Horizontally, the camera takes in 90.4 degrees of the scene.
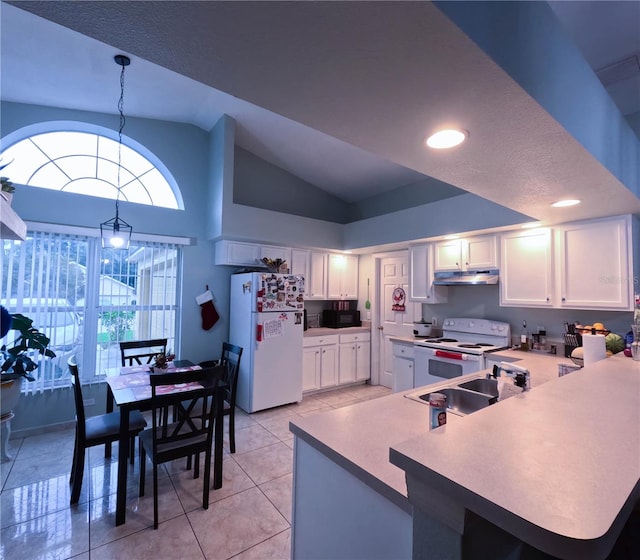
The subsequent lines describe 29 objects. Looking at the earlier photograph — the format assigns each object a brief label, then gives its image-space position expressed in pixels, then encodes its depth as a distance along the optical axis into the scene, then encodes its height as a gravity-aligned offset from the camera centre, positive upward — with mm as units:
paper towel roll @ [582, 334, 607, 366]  2139 -369
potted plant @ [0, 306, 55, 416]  2617 -612
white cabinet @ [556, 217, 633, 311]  2602 +255
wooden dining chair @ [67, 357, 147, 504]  2107 -1000
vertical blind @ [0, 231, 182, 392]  3094 -69
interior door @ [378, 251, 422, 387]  4621 -281
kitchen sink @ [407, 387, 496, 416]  1778 -612
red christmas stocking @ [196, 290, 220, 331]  4074 -259
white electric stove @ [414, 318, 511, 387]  3268 -594
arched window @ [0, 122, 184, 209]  3252 +1404
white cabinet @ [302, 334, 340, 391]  4402 -1003
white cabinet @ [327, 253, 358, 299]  5039 +242
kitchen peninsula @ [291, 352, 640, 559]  627 -429
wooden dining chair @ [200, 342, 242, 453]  2814 -1022
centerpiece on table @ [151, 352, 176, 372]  2803 -662
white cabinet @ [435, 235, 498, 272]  3465 +454
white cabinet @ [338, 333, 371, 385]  4773 -1018
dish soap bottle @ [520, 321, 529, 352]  3297 -514
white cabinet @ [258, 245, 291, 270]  4301 +526
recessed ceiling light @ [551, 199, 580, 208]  2221 +652
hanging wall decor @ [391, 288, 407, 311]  4680 -101
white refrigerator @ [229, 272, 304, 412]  3756 -566
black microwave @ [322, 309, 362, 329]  4891 -422
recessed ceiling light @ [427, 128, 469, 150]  1274 +646
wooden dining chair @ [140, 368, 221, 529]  1981 -974
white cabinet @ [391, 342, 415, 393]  3910 -933
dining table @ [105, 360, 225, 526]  2008 -749
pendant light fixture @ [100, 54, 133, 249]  2561 +439
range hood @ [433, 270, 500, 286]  3414 +174
